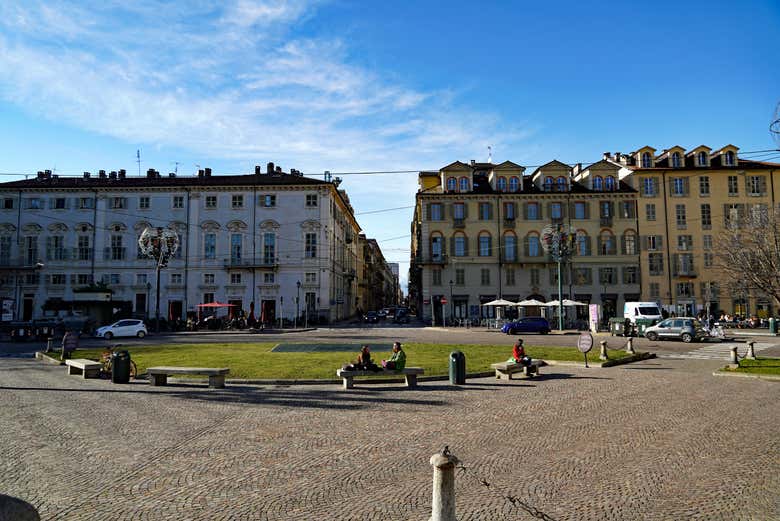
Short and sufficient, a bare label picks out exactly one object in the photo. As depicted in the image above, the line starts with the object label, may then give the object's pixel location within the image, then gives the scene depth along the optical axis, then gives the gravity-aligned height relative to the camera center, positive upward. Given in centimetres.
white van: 3853 -83
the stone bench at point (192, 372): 1438 -191
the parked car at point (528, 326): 3850 -190
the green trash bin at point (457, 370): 1471 -190
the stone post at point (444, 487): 455 -157
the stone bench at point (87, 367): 1644 -196
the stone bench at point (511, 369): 1570 -205
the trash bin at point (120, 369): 1554 -190
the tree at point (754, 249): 2306 +258
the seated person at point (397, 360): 1559 -173
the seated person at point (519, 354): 1653 -167
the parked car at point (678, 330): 3145 -185
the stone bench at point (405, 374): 1409 -194
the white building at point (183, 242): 5412 +600
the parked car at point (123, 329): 3681 -183
